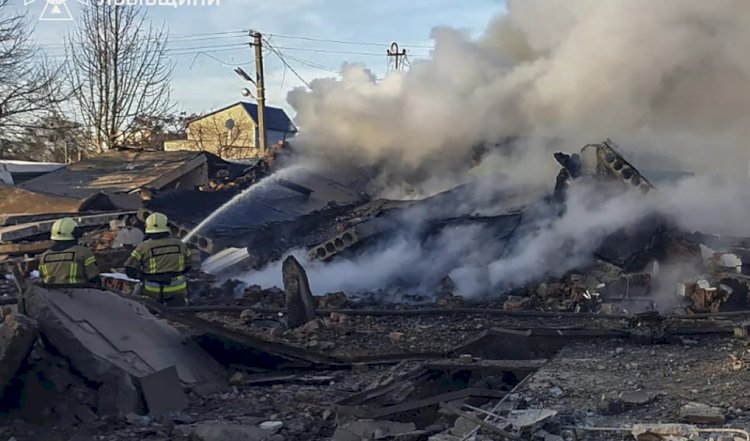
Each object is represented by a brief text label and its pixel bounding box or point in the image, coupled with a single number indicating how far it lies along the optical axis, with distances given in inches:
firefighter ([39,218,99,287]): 277.3
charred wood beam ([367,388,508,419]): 186.7
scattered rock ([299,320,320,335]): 285.9
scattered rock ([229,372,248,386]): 231.0
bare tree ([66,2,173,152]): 999.0
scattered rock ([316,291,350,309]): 350.3
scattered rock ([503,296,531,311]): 333.6
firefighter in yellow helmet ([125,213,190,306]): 287.1
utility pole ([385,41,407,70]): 1456.0
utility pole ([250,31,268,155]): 1120.9
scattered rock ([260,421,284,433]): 179.9
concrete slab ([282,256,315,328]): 302.0
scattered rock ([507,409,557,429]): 149.5
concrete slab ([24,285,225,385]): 198.5
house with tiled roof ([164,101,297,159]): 1504.7
